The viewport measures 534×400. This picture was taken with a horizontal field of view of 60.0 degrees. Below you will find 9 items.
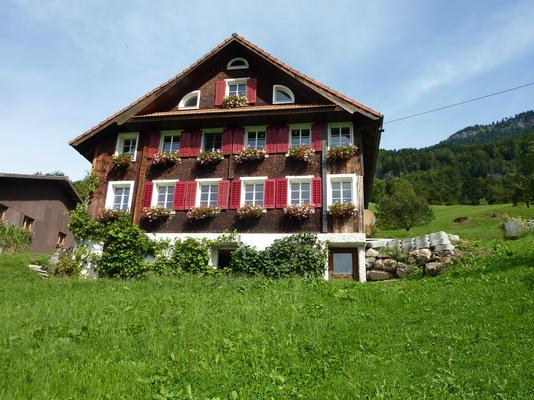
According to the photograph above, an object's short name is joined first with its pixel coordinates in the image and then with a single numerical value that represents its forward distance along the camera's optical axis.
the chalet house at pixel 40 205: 26.45
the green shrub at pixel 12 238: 24.50
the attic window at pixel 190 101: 22.25
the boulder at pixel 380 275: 17.59
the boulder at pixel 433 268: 16.03
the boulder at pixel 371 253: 18.17
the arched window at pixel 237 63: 22.41
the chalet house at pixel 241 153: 19.06
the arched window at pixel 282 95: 21.30
